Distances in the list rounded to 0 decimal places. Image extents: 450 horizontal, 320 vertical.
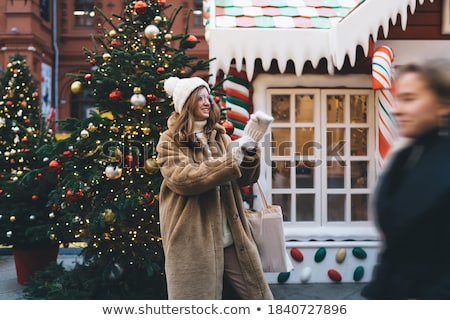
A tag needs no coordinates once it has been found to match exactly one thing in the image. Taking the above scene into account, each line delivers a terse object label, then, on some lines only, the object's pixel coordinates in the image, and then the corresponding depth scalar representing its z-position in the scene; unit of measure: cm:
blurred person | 165
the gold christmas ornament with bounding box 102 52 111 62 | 467
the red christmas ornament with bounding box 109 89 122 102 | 454
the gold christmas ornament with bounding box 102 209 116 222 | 439
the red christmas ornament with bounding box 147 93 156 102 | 455
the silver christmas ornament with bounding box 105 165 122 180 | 439
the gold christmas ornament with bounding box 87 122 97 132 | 460
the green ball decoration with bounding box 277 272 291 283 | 555
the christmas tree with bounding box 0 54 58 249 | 569
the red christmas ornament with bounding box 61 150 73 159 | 469
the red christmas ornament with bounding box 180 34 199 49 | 485
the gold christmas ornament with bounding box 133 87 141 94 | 441
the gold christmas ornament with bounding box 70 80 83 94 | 459
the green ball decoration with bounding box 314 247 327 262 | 558
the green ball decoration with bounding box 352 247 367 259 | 557
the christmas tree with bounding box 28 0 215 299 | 455
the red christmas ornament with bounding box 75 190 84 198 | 458
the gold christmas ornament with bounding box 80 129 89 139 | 455
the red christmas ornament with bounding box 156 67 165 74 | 455
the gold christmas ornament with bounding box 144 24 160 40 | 457
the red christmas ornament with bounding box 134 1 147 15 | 468
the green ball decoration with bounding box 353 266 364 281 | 557
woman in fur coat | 276
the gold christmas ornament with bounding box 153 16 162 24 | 477
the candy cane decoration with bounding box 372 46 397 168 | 497
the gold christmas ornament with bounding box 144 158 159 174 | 443
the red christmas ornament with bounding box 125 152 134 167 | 457
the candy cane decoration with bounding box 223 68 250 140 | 557
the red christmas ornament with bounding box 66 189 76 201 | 455
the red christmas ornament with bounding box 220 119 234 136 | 457
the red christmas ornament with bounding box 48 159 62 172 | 470
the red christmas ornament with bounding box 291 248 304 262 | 559
